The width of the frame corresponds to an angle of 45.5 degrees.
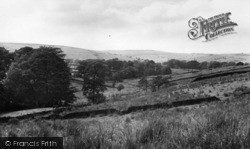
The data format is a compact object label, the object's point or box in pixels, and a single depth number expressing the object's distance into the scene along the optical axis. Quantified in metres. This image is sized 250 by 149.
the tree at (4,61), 52.59
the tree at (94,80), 57.30
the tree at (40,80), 47.69
